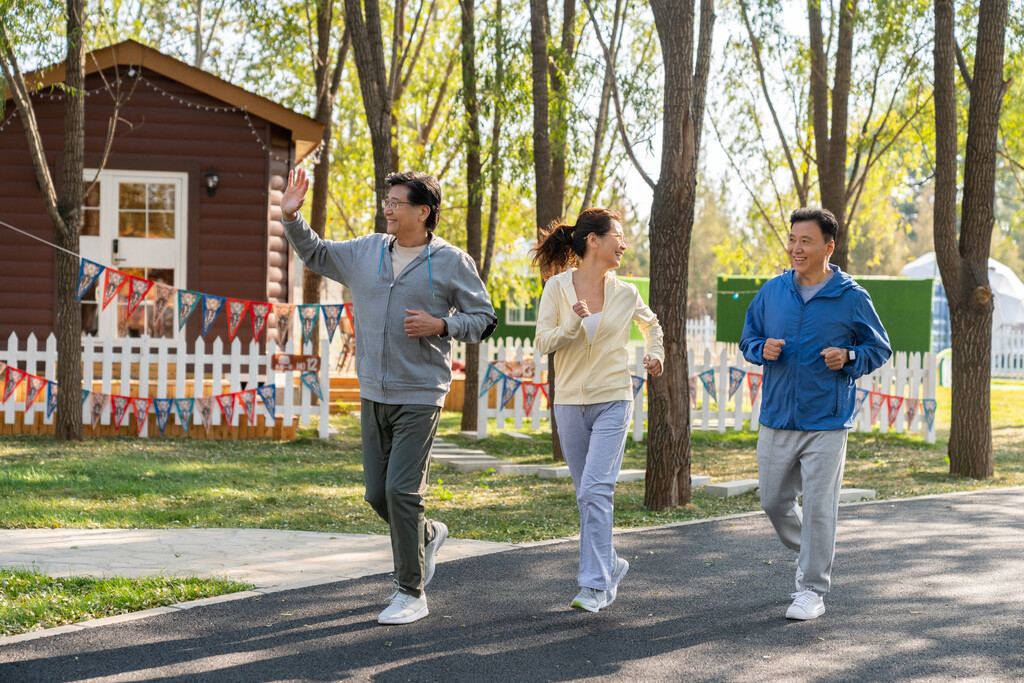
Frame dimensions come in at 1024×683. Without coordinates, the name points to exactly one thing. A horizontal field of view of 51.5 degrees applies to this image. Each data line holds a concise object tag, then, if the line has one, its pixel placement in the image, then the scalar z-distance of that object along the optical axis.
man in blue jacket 5.05
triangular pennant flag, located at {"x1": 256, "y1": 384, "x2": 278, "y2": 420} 12.17
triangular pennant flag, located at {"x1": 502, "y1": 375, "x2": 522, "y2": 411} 12.98
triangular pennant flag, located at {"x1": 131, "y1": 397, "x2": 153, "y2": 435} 12.05
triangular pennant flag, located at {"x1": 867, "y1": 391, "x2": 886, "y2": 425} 13.95
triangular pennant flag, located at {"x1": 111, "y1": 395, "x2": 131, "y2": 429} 12.00
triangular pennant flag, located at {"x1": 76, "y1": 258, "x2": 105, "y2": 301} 10.68
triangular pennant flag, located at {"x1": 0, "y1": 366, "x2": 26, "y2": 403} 11.80
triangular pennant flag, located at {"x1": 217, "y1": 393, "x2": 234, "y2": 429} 12.14
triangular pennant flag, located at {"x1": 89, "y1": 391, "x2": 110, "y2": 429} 11.98
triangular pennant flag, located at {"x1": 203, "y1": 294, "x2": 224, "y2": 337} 11.45
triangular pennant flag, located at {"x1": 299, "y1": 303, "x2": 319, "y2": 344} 11.99
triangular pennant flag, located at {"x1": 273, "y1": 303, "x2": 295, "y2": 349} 12.21
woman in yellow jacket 5.05
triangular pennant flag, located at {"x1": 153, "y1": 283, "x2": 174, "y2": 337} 11.77
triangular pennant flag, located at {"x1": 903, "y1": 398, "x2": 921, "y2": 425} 14.04
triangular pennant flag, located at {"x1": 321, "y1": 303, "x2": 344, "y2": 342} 11.79
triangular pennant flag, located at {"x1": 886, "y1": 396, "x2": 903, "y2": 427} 13.88
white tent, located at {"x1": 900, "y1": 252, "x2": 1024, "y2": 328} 38.16
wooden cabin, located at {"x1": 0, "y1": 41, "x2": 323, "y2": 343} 14.31
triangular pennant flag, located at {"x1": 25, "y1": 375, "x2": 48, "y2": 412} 11.79
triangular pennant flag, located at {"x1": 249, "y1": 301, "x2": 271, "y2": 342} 11.84
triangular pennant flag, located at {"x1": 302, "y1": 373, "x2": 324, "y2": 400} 12.23
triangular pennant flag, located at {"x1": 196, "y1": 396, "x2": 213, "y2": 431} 12.14
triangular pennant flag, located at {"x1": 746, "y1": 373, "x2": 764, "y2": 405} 14.24
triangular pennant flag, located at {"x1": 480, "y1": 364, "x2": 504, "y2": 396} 12.77
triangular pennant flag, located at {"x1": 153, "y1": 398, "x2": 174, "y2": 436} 12.08
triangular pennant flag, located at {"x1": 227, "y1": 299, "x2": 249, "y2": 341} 11.63
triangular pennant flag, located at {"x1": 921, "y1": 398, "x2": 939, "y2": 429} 13.56
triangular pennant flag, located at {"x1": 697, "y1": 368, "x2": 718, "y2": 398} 13.88
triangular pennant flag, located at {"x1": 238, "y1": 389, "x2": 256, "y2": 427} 12.18
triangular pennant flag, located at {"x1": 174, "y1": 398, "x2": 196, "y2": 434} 12.14
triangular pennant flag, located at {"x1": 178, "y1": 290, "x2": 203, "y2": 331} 11.33
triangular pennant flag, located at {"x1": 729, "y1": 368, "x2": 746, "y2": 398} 14.02
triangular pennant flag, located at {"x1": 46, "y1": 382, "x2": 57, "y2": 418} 11.77
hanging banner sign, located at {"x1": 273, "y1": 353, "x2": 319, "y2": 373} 12.26
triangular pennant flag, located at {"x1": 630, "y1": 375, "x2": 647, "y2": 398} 12.44
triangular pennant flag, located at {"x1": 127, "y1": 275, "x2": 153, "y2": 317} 11.11
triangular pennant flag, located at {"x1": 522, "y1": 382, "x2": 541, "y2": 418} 13.00
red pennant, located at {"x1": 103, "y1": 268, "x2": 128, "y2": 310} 11.03
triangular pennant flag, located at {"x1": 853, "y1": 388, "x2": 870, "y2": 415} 13.51
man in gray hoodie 4.80
